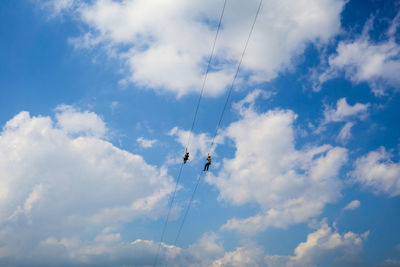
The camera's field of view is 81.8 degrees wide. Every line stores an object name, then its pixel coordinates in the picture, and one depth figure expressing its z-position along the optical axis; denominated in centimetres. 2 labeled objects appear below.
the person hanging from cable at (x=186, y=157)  3378
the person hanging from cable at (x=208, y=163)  3481
